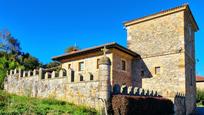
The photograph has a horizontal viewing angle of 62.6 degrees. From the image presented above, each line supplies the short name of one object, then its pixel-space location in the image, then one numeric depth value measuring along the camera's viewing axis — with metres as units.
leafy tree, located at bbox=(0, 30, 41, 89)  18.58
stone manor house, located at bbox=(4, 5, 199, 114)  14.01
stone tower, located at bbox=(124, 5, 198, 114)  14.57
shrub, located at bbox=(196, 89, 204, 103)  27.84
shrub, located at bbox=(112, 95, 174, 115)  7.87
